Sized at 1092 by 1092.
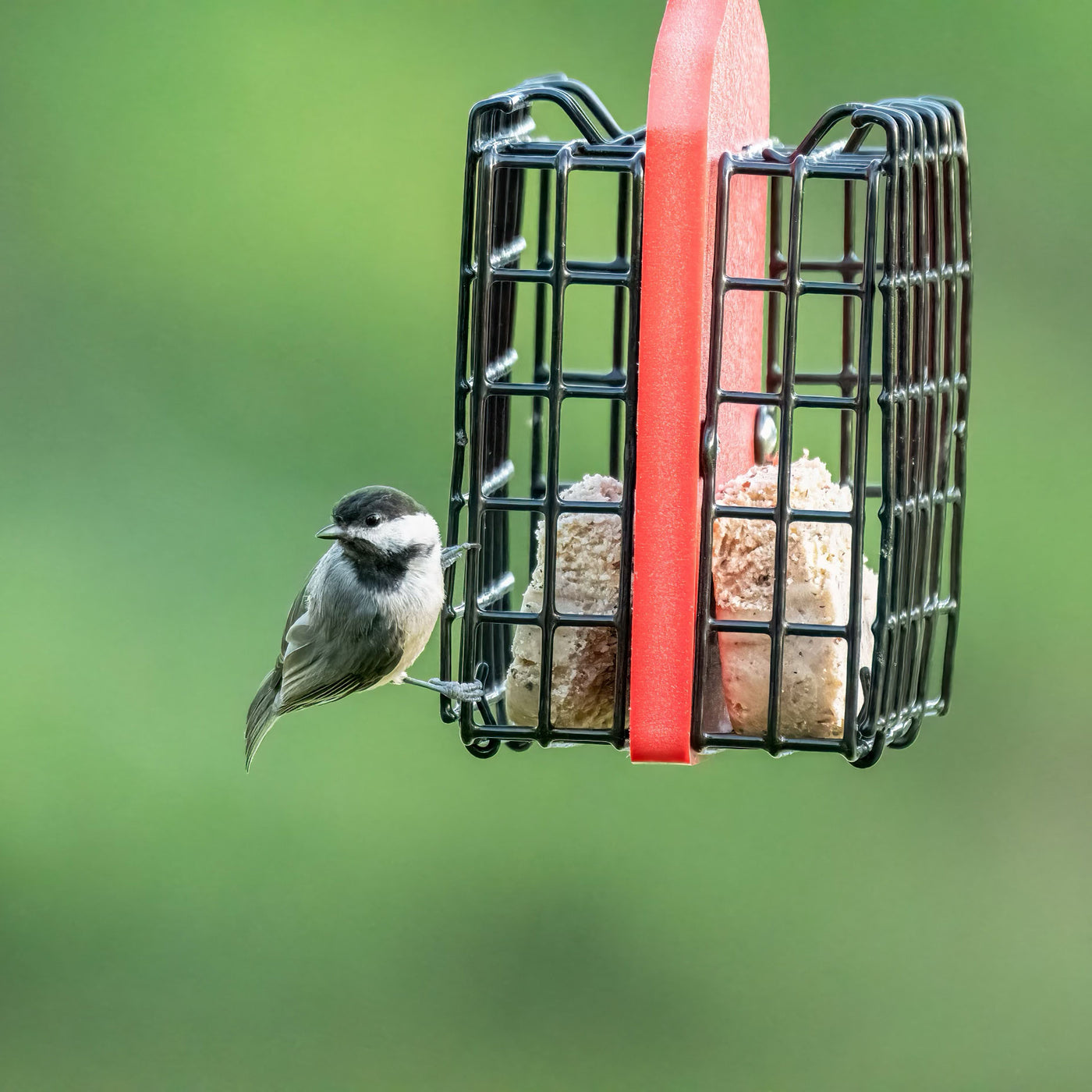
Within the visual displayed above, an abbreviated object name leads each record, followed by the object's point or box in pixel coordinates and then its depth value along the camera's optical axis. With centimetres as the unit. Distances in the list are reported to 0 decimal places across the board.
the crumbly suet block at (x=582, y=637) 501
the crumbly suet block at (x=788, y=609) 479
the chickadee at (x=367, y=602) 588
